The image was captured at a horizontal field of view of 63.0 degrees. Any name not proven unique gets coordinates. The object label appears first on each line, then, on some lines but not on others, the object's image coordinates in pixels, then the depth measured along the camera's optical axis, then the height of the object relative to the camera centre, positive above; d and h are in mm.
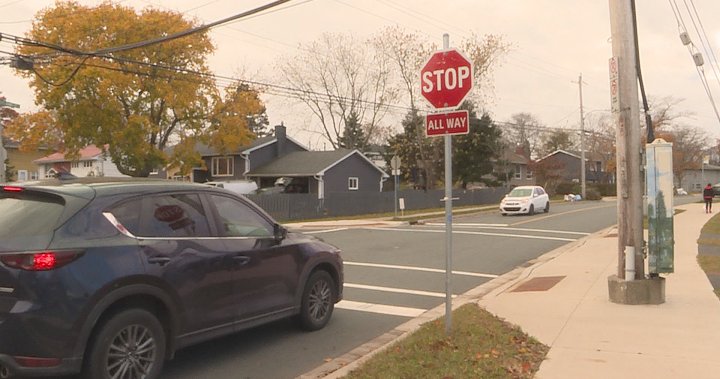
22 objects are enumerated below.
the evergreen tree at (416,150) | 48781 +3814
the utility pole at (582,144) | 57000 +4624
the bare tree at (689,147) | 89000 +6673
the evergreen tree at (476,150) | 52609 +3891
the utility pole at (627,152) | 7691 +506
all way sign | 5633 +684
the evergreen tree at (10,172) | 54594 +2822
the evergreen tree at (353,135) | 55844 +6016
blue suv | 4094 -599
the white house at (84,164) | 64544 +4074
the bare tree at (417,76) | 45781 +9303
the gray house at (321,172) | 41250 +1737
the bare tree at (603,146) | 75438 +6068
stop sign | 5676 +1127
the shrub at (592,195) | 59531 -430
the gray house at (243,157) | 43906 +3010
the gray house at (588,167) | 85688 +3696
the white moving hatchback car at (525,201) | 29953 -507
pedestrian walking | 30917 -380
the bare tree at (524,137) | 88938 +8563
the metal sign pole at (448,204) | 5672 -104
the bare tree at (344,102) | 50094 +8181
